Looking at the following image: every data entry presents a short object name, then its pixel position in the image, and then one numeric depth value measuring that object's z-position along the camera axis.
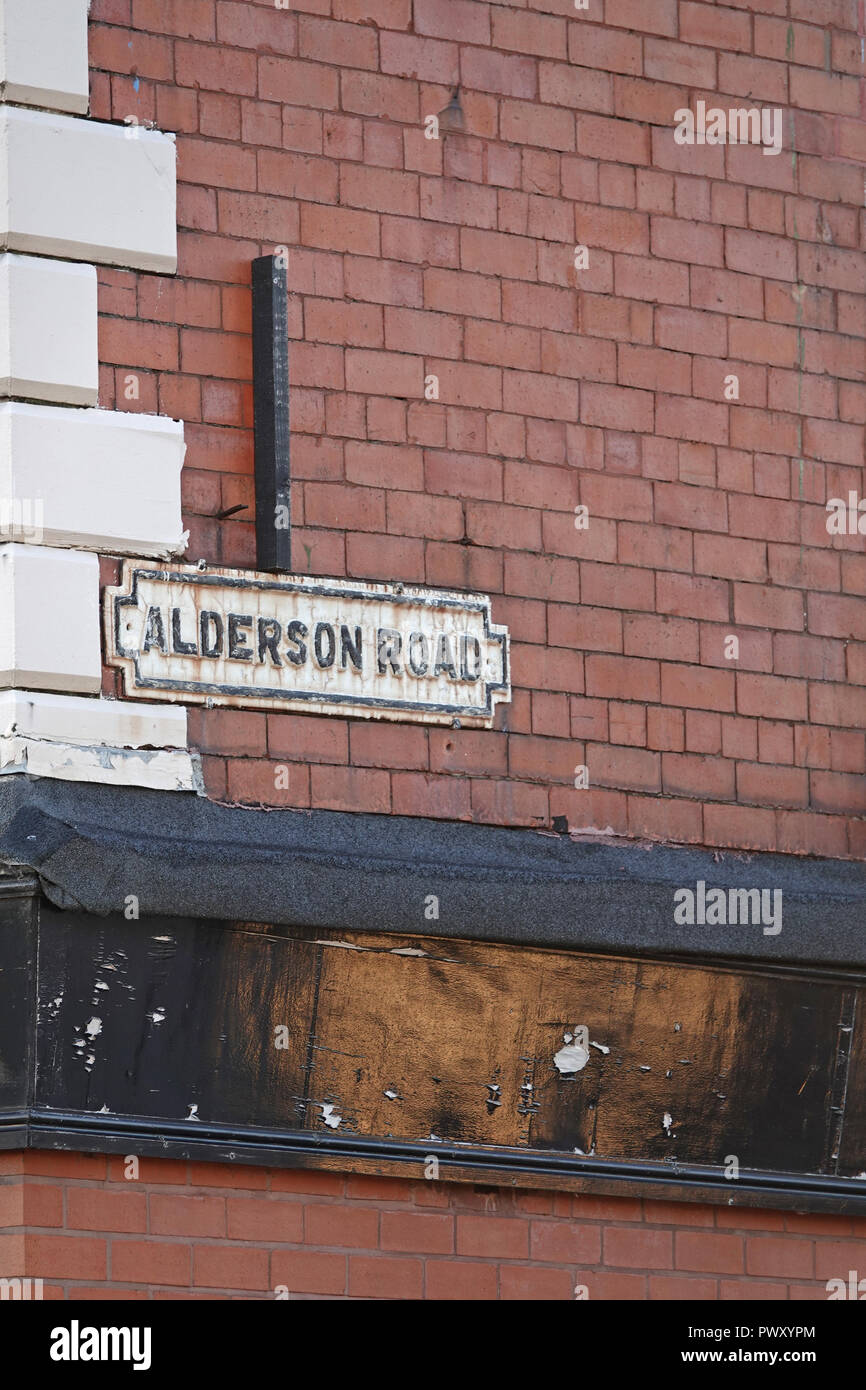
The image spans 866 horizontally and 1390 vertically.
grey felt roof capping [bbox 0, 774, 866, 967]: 17.08
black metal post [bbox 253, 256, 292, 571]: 18.41
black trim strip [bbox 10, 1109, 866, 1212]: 17.03
